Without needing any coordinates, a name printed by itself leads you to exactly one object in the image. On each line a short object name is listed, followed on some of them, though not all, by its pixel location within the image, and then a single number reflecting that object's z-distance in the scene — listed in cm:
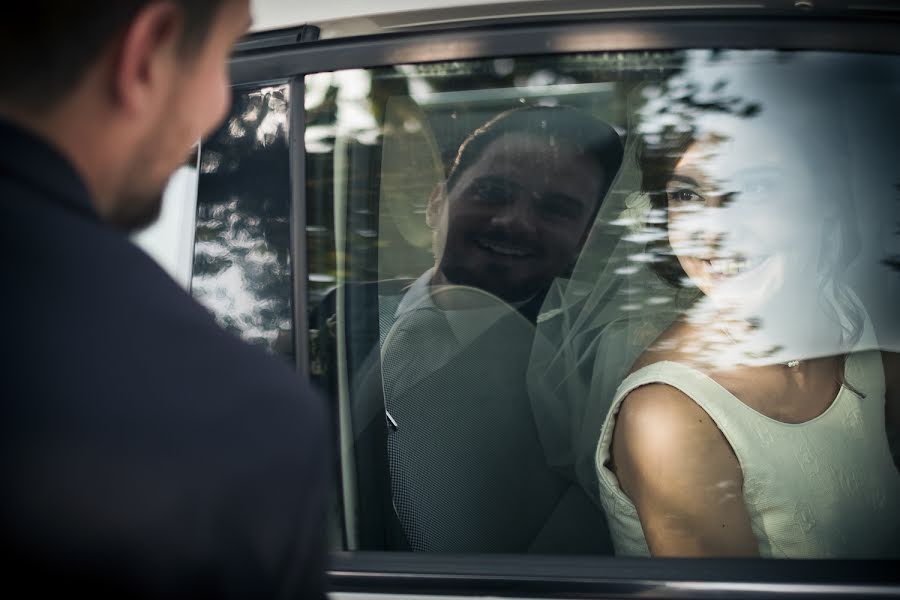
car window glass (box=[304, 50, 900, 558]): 167
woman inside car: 168
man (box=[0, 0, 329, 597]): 60
